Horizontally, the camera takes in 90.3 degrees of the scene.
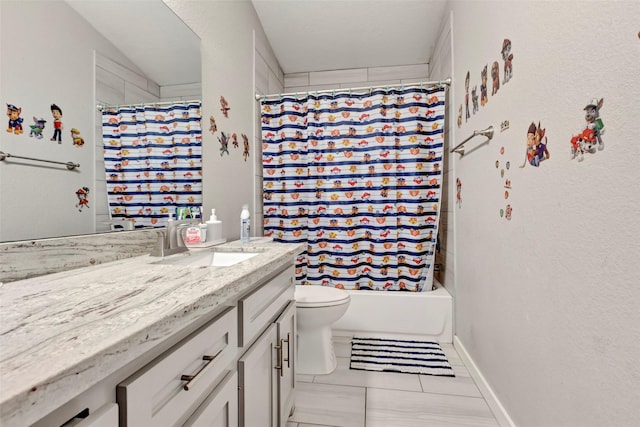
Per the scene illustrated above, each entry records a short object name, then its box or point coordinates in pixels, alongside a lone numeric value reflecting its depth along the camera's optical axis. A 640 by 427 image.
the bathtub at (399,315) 2.28
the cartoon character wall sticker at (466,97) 1.92
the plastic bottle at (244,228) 1.76
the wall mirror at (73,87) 0.83
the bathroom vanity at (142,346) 0.36
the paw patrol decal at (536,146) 1.04
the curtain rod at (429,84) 2.31
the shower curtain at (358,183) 2.38
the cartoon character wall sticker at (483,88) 1.61
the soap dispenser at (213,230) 1.50
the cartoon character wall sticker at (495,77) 1.43
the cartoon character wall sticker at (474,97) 1.76
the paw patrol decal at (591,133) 0.78
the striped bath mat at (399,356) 1.91
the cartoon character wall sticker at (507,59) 1.30
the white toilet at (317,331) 1.81
